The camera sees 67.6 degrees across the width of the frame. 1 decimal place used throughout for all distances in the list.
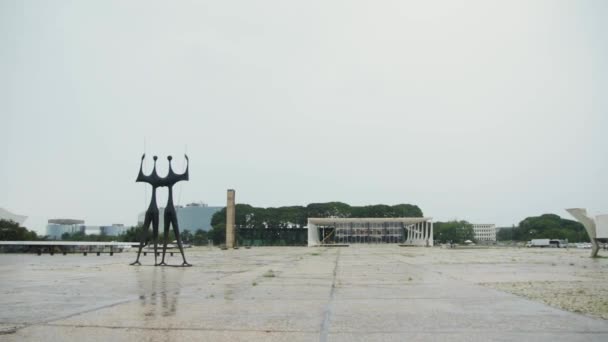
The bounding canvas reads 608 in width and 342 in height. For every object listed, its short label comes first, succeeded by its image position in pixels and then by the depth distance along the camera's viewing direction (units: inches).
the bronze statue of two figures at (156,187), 850.1
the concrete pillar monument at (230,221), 2967.5
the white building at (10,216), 3273.1
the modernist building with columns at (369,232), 4298.7
